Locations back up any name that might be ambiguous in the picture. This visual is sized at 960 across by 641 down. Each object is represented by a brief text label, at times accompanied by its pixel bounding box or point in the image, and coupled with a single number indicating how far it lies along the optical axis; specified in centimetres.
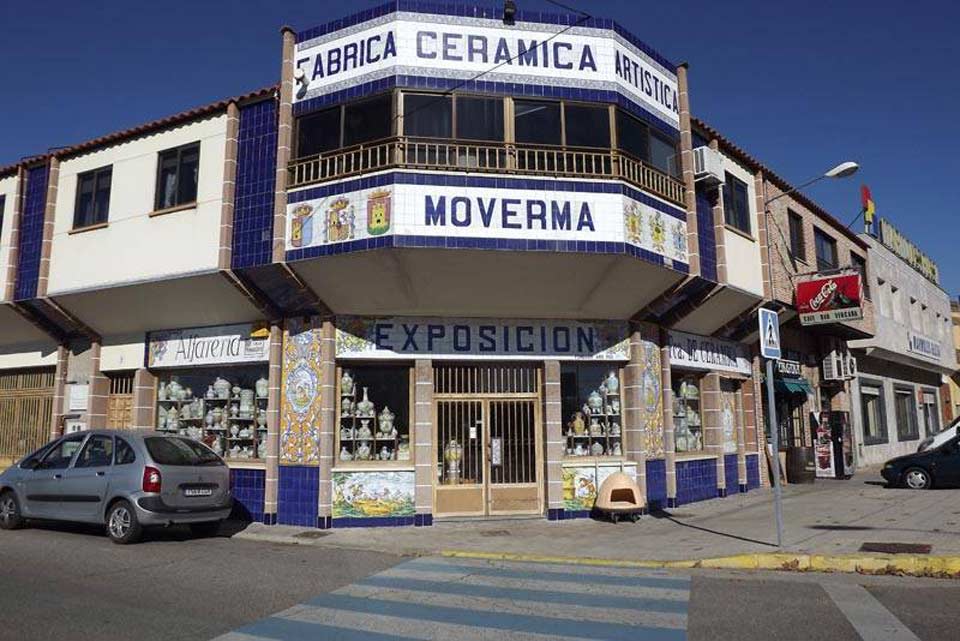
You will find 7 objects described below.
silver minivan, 987
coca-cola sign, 1711
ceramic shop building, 1168
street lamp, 904
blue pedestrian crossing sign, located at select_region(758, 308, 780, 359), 936
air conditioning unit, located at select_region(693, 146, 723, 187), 1393
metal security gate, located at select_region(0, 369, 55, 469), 1631
